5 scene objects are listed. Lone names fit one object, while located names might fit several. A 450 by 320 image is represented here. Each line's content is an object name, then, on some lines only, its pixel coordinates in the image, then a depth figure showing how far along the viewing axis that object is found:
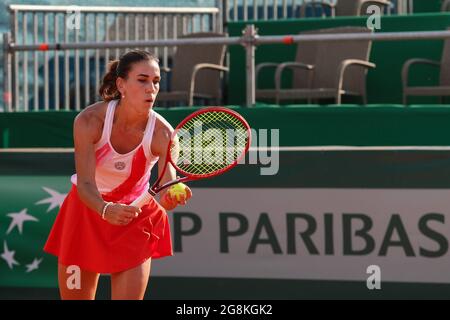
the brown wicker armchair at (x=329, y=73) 19.27
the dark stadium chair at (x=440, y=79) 18.27
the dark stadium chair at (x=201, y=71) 20.89
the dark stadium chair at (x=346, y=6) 22.22
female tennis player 11.09
